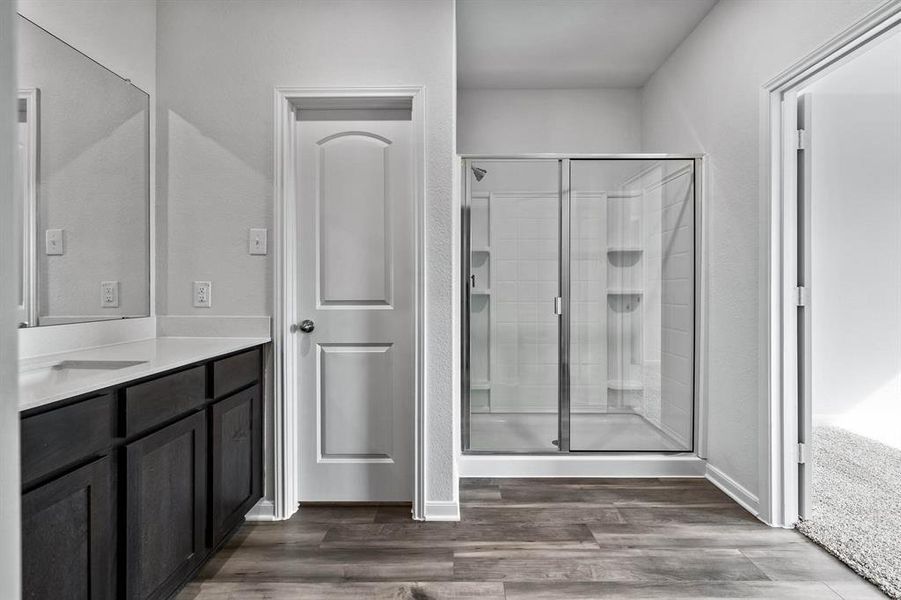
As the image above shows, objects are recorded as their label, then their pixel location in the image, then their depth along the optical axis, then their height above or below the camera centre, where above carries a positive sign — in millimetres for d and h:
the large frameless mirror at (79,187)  1716 +423
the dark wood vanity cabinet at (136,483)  1143 -550
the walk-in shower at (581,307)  2924 -68
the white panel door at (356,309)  2482 -69
